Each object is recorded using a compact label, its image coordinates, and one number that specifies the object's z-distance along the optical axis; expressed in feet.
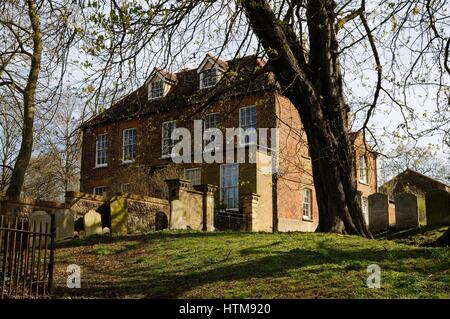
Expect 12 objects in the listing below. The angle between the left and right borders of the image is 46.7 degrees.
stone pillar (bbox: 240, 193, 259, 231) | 77.07
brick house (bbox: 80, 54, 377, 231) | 86.58
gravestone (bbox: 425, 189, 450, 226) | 51.88
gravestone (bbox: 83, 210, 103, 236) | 52.90
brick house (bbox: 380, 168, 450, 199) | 162.71
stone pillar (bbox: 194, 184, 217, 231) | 66.74
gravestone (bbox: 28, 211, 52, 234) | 47.28
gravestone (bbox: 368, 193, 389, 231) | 56.94
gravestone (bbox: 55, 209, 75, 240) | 49.73
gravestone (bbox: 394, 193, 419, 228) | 55.67
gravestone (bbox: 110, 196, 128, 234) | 54.85
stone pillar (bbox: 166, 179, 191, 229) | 59.98
